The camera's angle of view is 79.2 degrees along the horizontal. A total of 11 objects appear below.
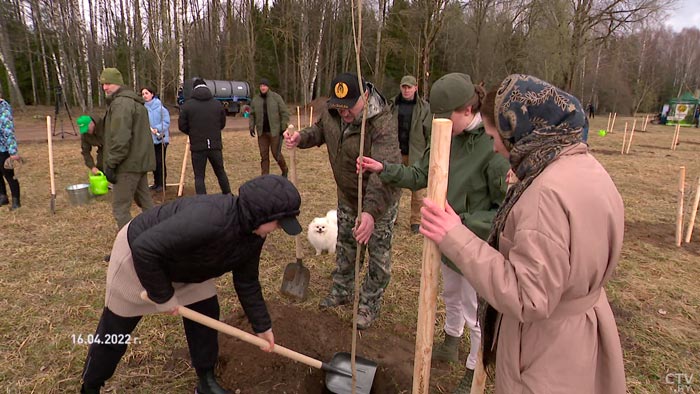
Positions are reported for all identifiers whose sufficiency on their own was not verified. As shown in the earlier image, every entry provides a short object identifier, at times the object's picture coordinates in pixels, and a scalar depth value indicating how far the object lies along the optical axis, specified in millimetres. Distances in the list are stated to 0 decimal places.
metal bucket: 6371
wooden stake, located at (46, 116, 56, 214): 6041
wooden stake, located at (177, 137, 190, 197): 7187
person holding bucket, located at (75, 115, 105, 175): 5137
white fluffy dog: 4965
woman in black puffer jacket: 1873
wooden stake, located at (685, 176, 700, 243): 5398
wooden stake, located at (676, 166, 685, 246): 5172
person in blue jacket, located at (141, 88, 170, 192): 7102
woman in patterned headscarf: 1230
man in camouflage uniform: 2977
